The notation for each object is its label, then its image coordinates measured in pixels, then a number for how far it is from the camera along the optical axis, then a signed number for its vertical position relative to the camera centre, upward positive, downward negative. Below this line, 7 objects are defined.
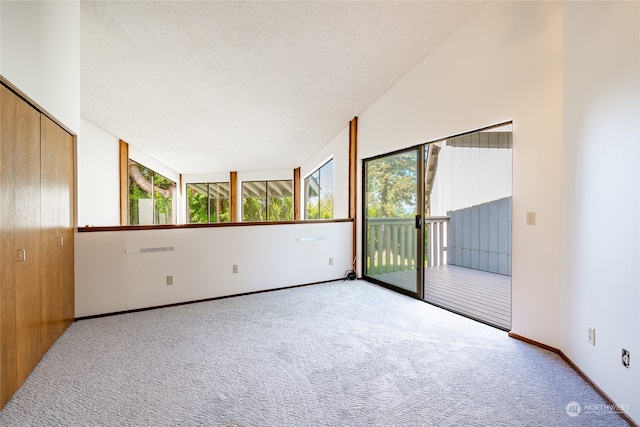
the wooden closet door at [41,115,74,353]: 2.19 -0.15
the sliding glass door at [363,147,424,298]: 3.57 -0.12
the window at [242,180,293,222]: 9.12 +0.43
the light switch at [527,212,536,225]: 2.33 -0.05
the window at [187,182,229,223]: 9.69 +0.40
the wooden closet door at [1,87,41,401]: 1.65 -0.19
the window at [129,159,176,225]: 6.49 +0.47
